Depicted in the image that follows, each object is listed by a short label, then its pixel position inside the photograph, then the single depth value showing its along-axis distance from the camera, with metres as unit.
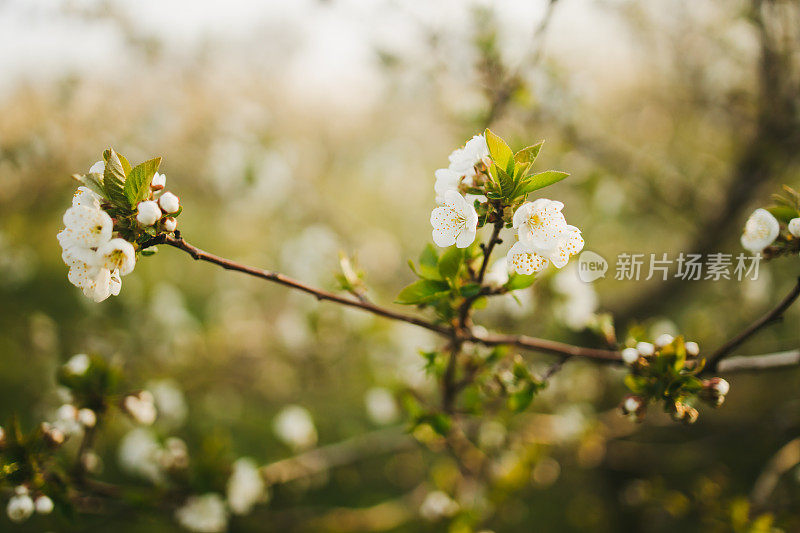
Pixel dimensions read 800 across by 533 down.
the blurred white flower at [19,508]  0.67
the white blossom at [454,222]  0.60
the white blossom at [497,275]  0.66
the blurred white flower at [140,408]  0.73
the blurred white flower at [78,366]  0.74
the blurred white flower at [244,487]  0.88
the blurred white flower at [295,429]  1.11
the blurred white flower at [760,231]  0.63
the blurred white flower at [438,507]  0.80
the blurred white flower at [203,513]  0.81
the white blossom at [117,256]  0.59
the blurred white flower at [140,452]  0.94
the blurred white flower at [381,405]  1.18
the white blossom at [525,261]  0.62
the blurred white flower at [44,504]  0.68
